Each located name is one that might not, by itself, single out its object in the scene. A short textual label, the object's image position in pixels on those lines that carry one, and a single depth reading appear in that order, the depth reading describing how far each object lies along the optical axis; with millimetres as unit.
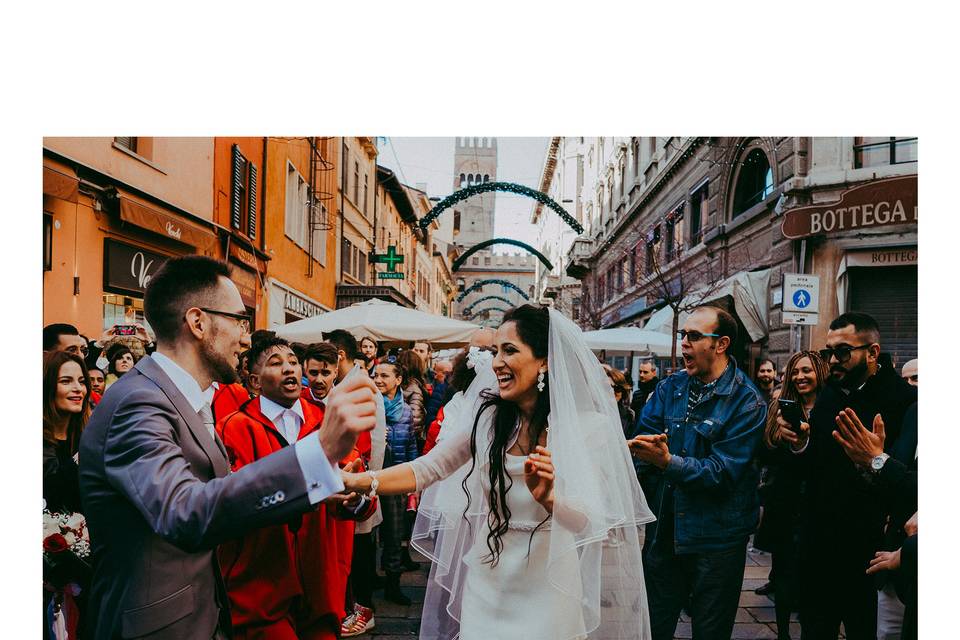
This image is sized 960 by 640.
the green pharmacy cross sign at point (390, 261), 19656
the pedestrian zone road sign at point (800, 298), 6609
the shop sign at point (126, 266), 6574
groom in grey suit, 1460
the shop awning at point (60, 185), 5136
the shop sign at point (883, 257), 8297
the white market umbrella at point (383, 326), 8078
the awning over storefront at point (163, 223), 6836
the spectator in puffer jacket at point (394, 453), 5137
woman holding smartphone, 3992
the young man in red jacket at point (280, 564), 2701
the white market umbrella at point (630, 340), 10703
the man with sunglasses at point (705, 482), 3111
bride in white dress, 2473
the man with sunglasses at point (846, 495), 3350
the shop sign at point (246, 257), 9568
